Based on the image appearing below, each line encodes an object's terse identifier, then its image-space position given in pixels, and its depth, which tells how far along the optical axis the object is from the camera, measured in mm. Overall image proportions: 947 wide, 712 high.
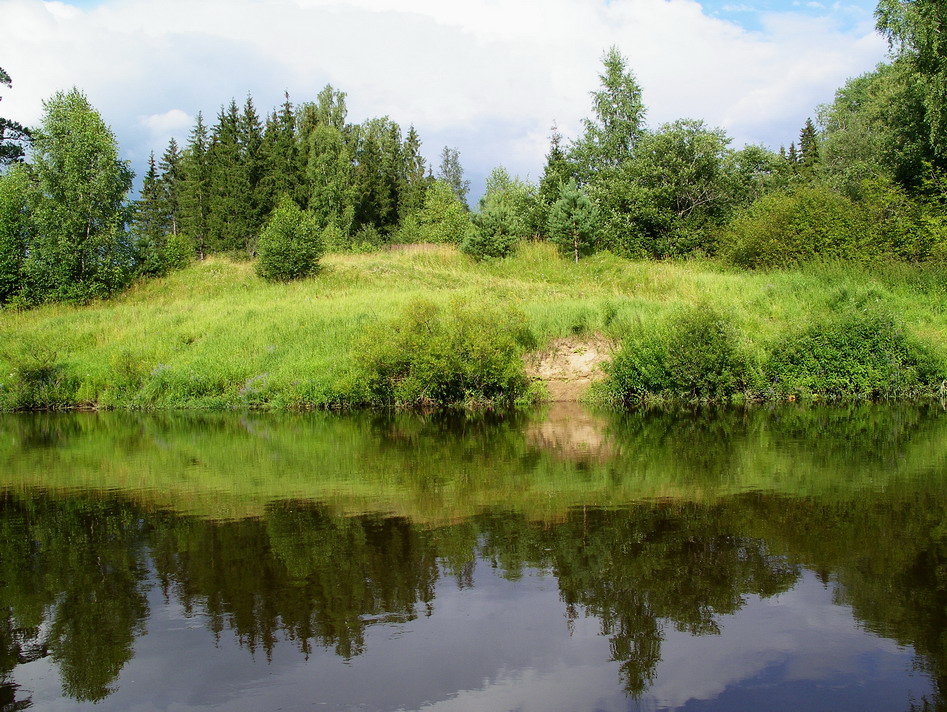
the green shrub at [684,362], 20859
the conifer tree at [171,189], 69938
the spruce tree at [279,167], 55250
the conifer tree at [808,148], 65625
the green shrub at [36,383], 25422
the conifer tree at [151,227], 39156
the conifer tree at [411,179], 66062
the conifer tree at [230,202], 52500
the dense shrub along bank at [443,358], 21641
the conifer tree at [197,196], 57188
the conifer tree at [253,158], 53062
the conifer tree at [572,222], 36750
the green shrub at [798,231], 29859
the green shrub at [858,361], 20922
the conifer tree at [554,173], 45750
